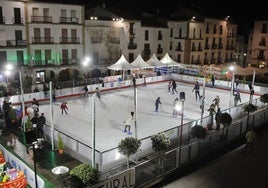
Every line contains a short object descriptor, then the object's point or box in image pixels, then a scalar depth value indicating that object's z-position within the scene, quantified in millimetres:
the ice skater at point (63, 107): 16762
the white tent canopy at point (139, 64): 25706
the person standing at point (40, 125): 12212
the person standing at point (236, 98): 18775
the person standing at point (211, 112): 13518
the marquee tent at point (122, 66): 24424
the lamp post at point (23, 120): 13090
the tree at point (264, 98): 16271
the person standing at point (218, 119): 13116
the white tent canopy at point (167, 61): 28502
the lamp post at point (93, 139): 9031
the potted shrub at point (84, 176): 7784
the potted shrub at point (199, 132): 11097
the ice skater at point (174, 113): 16532
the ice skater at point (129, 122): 13286
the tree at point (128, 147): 9399
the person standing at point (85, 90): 21018
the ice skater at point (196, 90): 21153
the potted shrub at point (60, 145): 11304
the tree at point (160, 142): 9999
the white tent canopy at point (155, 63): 27557
